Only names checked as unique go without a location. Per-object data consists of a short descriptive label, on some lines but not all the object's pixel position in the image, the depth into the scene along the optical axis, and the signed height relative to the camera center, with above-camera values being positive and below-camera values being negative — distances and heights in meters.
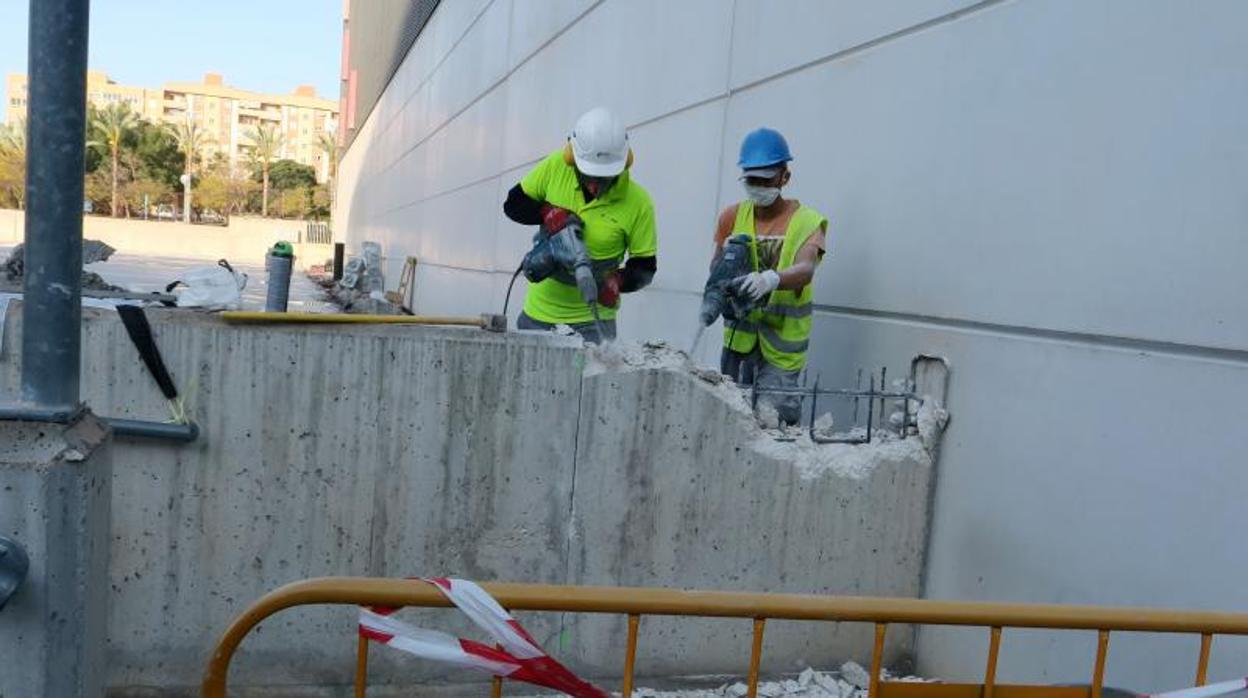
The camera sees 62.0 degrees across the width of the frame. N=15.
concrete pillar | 1.89 -0.60
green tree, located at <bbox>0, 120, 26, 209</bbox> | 54.44 +2.81
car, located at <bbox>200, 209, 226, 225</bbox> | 77.11 +1.21
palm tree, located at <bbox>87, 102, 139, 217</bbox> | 62.74 +5.95
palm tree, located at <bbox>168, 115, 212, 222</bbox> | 70.56 +6.43
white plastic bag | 3.67 -0.20
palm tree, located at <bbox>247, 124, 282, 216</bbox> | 72.50 +6.44
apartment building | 134.62 +17.01
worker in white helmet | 4.63 +0.24
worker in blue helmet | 4.33 +0.06
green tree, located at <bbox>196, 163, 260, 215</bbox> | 74.12 +3.15
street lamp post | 60.66 +2.06
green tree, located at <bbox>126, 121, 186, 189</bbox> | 66.69 +4.90
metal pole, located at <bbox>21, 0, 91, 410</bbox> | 1.86 +0.04
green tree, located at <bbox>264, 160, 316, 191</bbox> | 82.31 +5.07
